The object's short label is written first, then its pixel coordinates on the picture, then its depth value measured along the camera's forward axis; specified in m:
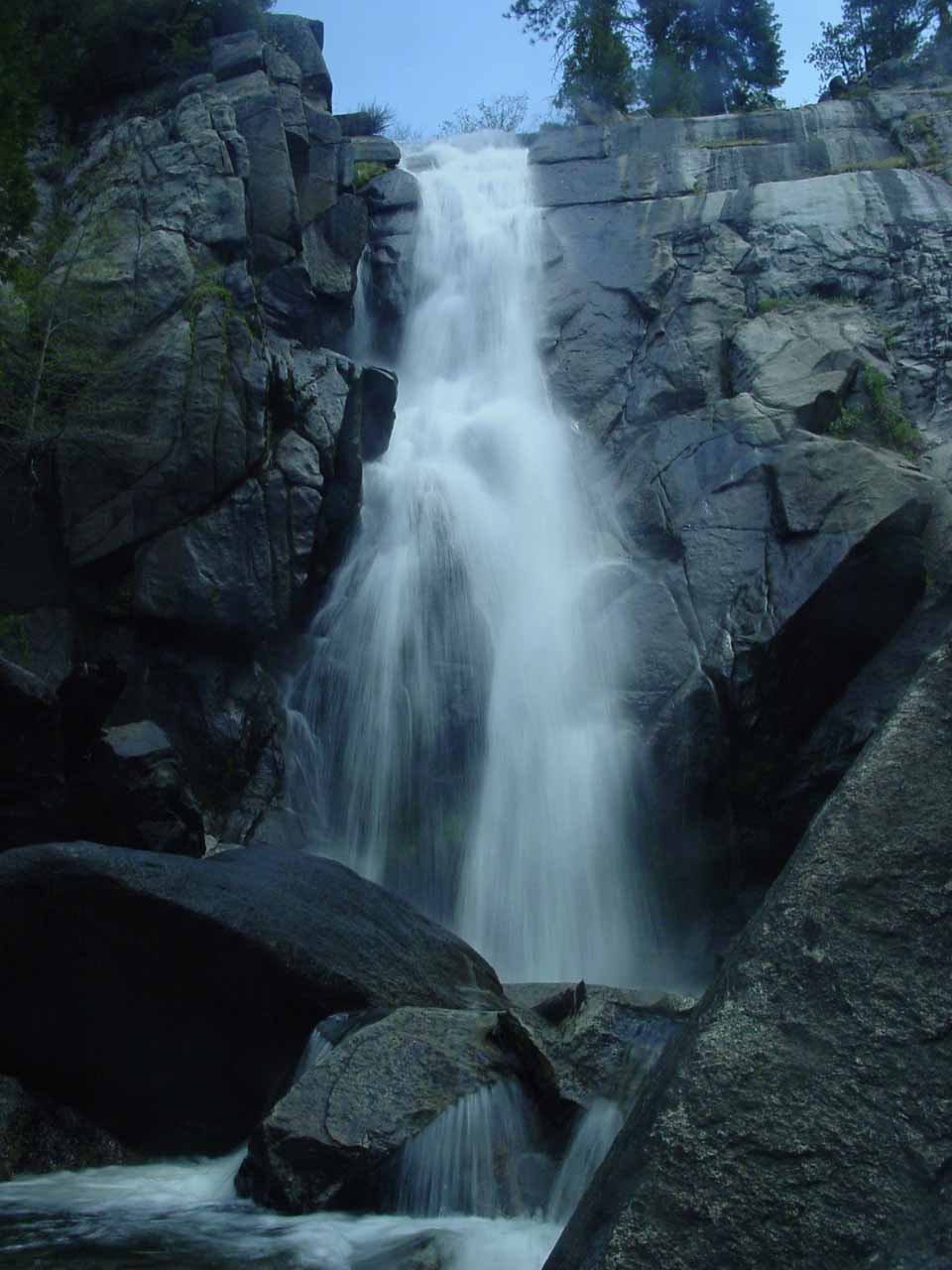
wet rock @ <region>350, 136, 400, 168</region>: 24.41
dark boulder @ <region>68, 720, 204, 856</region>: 11.92
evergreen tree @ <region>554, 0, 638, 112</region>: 28.31
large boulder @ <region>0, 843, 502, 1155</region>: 8.22
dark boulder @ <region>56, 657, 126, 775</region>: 12.14
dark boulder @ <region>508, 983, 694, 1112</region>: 7.48
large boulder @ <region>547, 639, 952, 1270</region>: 2.71
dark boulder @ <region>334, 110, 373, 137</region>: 27.05
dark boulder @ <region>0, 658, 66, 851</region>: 11.38
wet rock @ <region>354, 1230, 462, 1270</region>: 5.80
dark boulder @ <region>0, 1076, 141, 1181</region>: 8.00
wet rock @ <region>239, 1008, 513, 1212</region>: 6.70
